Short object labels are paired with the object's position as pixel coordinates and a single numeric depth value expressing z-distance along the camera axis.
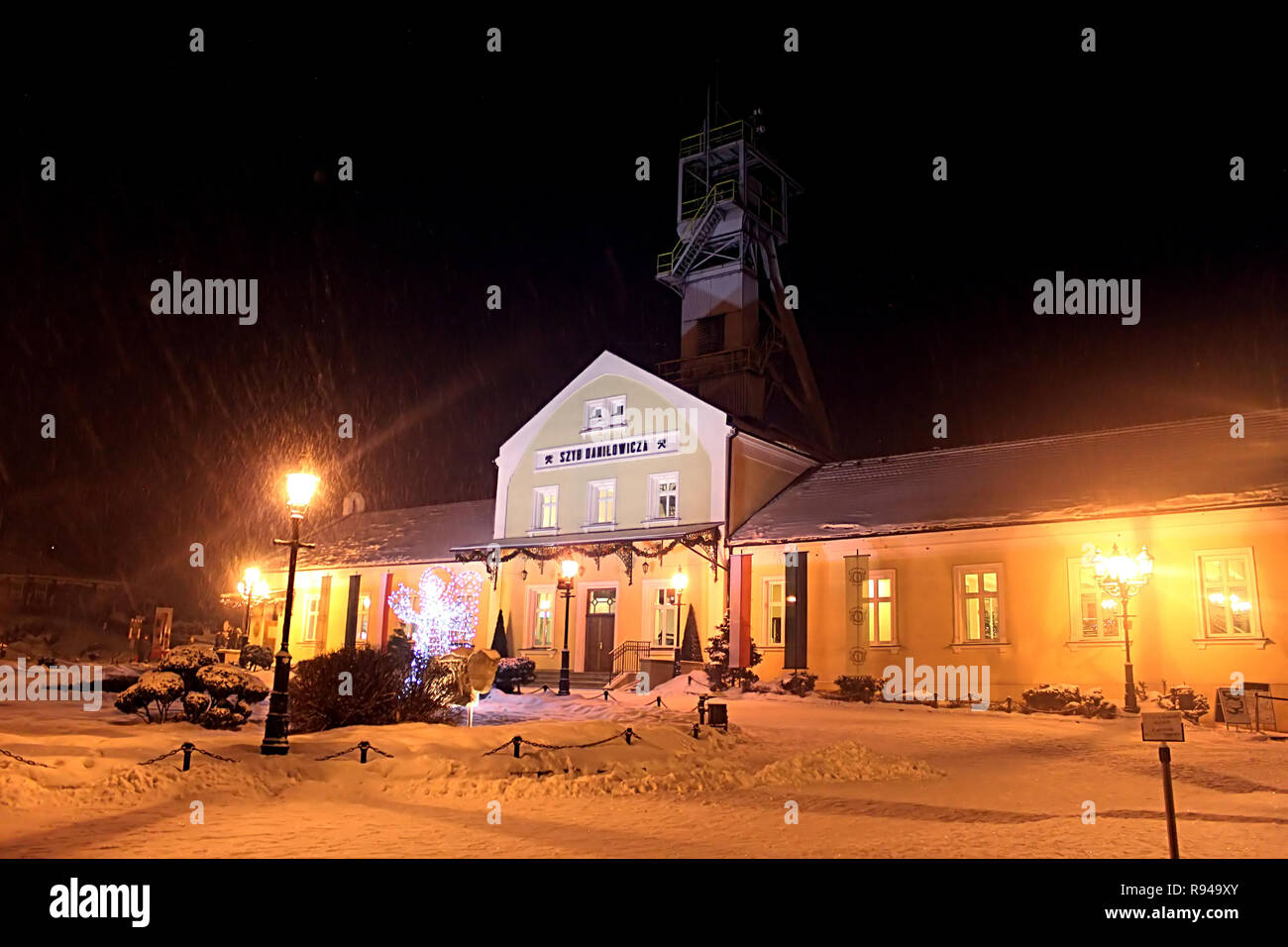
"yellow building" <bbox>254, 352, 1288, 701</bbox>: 20.25
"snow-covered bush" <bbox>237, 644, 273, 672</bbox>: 30.69
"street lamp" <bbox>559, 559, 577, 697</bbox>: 24.45
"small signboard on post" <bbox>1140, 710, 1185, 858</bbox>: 7.10
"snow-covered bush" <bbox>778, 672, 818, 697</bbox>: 23.67
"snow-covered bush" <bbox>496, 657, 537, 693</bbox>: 25.45
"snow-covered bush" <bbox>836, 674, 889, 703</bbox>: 22.61
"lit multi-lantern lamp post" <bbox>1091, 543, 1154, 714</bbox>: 19.17
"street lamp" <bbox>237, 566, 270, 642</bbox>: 35.41
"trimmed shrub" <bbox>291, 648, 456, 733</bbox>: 13.73
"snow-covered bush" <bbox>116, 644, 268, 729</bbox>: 14.23
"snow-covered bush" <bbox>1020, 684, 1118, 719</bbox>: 19.27
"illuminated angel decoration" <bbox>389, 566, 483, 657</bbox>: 30.80
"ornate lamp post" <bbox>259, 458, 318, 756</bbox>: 11.07
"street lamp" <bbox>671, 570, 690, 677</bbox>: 27.39
